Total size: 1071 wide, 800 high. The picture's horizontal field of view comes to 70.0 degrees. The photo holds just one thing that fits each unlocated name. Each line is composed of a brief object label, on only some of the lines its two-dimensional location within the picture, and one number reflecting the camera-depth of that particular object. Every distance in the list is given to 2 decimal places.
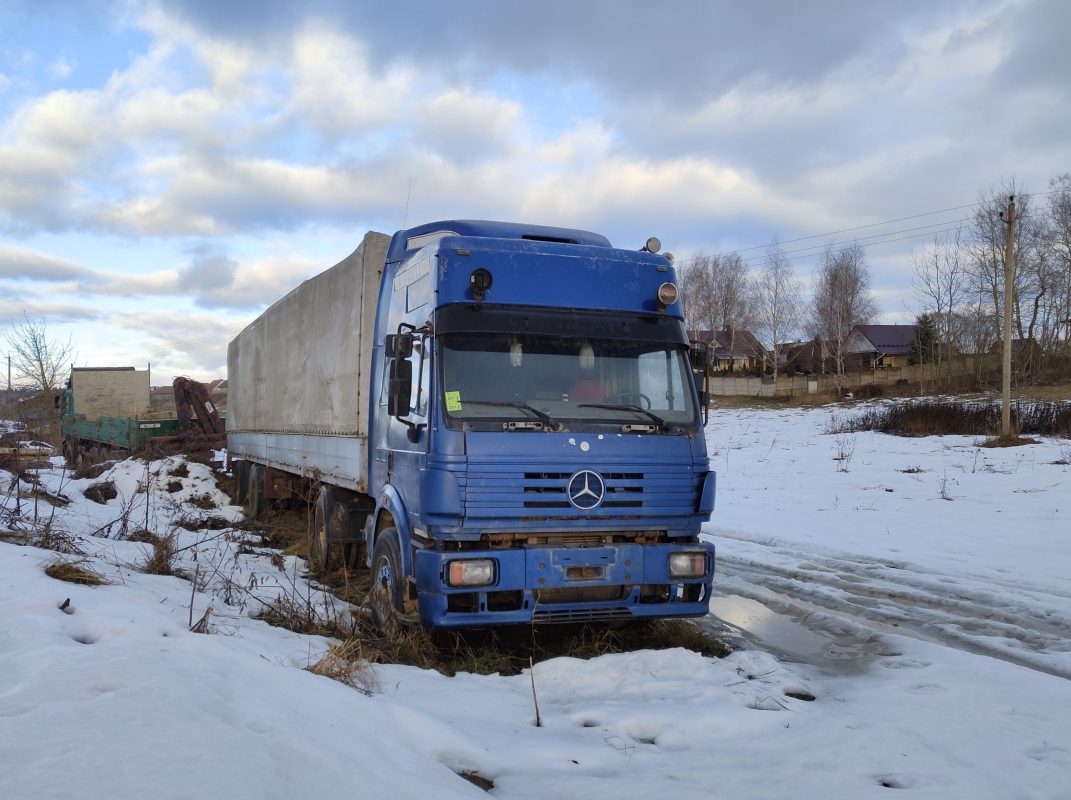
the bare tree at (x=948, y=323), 48.03
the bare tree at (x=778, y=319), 57.41
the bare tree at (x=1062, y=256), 44.94
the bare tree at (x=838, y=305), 56.09
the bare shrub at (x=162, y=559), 7.06
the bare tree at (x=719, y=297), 60.59
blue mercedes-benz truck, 5.21
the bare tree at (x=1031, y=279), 44.31
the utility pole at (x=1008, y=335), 19.18
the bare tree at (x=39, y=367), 34.09
